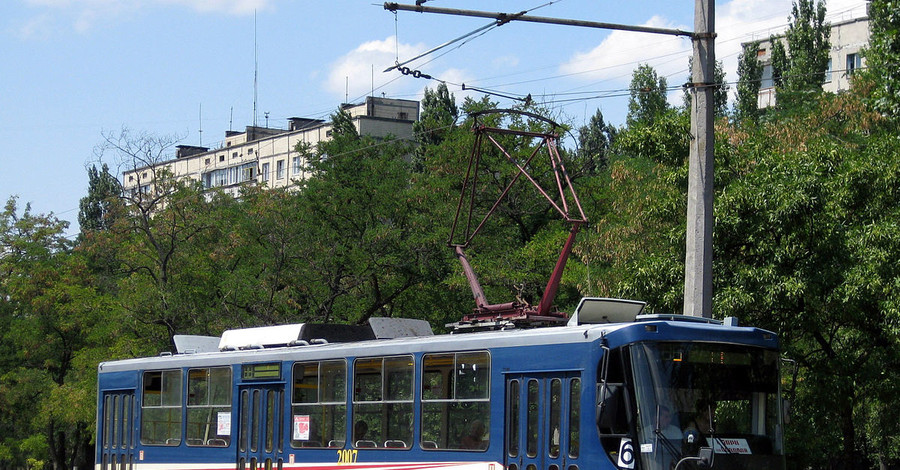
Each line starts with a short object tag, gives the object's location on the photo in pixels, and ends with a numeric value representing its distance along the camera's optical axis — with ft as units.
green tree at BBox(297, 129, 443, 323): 121.49
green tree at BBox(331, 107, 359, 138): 217.15
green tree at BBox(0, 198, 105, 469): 166.71
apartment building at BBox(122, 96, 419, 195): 290.76
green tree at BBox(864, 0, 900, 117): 56.80
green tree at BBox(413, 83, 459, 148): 168.86
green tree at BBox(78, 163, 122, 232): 260.83
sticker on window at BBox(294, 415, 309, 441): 50.31
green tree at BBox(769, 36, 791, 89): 212.84
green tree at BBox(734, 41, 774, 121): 197.98
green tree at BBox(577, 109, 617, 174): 146.10
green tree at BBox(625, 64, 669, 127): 190.49
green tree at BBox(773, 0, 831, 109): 188.85
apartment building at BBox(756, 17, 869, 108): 256.93
